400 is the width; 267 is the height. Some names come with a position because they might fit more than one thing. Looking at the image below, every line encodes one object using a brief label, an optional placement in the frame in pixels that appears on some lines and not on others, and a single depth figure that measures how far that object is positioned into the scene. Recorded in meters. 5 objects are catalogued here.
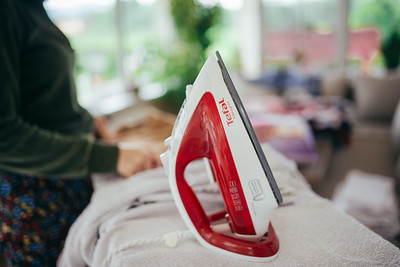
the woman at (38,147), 0.75
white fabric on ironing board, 0.60
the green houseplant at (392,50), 3.96
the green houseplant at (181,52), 3.54
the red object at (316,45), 4.64
